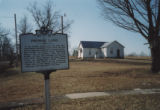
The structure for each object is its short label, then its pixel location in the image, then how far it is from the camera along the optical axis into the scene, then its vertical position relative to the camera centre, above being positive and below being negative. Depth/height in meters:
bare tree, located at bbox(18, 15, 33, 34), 39.06 +9.51
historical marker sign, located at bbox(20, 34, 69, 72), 2.97 +0.12
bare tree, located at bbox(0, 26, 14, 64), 27.71 +3.10
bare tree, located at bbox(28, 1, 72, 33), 29.95 +9.71
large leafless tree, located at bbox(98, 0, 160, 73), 10.32 +2.87
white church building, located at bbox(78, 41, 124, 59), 38.56 +2.31
